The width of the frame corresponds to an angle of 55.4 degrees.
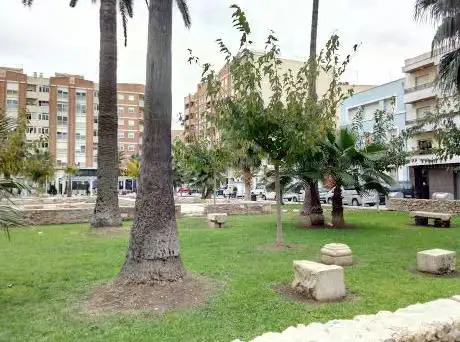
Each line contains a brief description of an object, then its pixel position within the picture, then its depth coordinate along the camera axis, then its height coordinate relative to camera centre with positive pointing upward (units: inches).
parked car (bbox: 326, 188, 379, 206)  1226.0 -30.2
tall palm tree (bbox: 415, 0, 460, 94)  644.7 +240.0
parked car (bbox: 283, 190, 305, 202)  1552.7 -29.5
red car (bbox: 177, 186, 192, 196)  2719.2 -2.6
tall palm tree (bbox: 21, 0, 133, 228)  578.6 +87.9
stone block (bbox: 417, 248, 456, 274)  297.4 -49.8
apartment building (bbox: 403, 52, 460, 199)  1363.2 +266.2
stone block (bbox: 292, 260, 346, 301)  232.7 -50.1
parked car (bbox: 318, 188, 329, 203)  1360.7 -16.6
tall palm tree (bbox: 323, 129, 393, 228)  565.6 +30.1
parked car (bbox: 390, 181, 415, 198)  1364.9 +0.7
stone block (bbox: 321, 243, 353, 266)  325.1 -49.1
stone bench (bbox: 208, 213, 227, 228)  618.5 -42.0
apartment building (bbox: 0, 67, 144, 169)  2800.2 +551.3
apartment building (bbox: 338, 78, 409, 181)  1653.2 +350.4
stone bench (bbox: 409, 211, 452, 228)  604.4 -41.4
